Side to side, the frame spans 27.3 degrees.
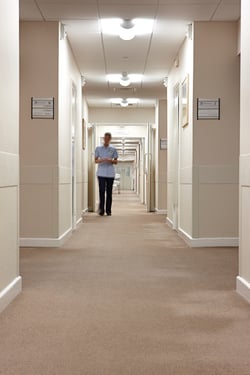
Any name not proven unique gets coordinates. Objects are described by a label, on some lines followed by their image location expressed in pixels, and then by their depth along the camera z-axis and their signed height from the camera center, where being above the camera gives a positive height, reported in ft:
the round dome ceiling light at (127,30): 20.57 +6.05
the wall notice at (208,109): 20.49 +2.70
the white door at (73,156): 26.37 +1.03
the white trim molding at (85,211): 38.10 -2.67
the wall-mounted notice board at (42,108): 20.24 +2.68
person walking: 36.55 +0.61
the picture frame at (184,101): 22.06 +3.37
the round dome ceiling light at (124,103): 40.73 +5.98
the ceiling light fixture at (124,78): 31.14 +6.17
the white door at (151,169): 40.81 +0.62
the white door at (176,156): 26.35 +1.05
